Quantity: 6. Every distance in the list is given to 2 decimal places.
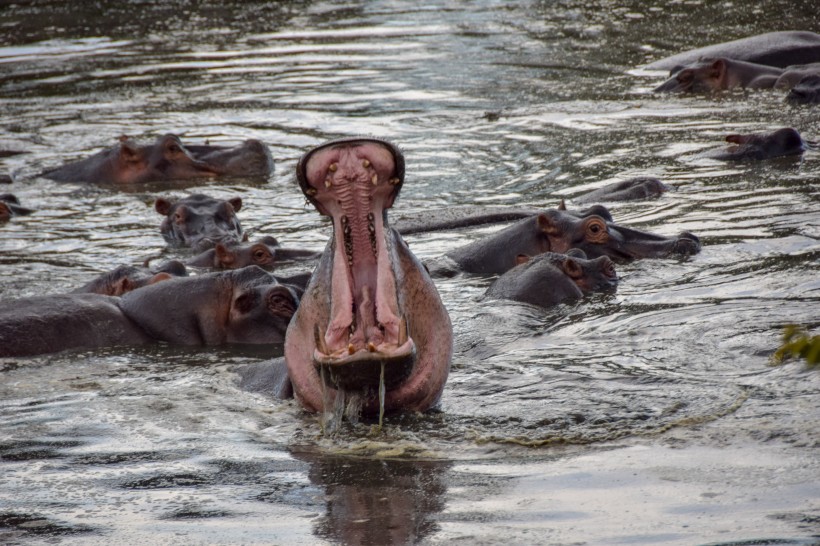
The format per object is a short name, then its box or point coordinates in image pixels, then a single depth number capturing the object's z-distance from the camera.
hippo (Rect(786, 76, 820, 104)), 24.81
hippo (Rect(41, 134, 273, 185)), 23.46
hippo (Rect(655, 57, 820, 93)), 27.41
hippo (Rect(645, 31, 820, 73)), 29.37
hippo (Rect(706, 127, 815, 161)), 20.33
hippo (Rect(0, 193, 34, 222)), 20.20
